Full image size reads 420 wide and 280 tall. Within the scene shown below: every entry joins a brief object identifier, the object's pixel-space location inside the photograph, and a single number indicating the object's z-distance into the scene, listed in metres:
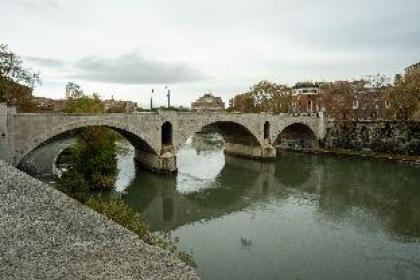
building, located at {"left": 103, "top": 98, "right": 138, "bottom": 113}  118.18
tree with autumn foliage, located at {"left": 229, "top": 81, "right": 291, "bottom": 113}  83.44
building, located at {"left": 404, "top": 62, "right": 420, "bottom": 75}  92.05
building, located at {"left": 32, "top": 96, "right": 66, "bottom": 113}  107.25
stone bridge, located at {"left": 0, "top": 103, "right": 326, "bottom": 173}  32.16
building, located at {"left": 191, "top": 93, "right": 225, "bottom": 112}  162.59
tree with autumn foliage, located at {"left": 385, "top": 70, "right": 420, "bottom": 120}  55.53
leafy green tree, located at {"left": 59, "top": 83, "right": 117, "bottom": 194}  31.41
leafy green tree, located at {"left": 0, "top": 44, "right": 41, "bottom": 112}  39.88
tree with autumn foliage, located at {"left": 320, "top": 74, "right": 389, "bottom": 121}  66.50
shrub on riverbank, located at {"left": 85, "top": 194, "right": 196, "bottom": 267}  16.47
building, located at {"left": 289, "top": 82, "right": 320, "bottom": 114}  101.86
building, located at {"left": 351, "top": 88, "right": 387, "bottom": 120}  69.31
